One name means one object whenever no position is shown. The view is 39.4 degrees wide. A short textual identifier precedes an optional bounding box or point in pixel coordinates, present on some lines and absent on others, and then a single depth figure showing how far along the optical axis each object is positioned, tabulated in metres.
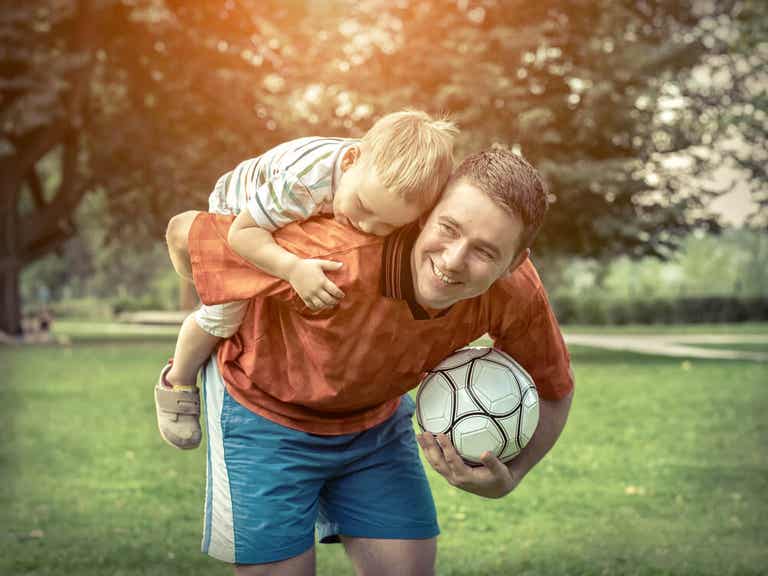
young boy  3.03
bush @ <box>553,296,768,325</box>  47.91
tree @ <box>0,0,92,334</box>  23.41
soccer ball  3.49
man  3.03
